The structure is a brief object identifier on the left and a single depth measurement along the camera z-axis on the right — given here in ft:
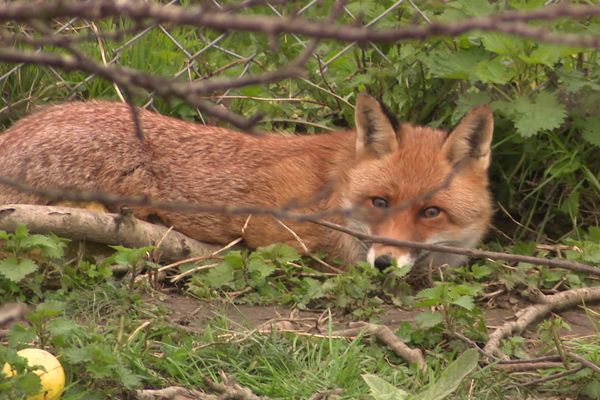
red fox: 30.17
